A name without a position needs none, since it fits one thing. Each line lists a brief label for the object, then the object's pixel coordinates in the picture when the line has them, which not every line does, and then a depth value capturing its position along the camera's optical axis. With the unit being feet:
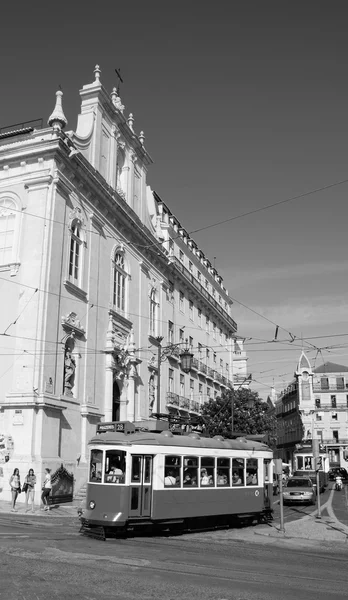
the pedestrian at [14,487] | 70.13
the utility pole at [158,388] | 96.76
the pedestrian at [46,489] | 71.70
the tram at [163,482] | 49.90
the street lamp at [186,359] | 108.47
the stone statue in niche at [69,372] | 89.15
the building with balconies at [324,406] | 287.28
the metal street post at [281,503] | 57.75
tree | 138.31
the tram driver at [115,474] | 50.55
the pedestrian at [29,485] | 71.31
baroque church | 81.82
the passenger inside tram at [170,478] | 53.52
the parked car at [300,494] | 97.45
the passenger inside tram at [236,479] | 62.54
